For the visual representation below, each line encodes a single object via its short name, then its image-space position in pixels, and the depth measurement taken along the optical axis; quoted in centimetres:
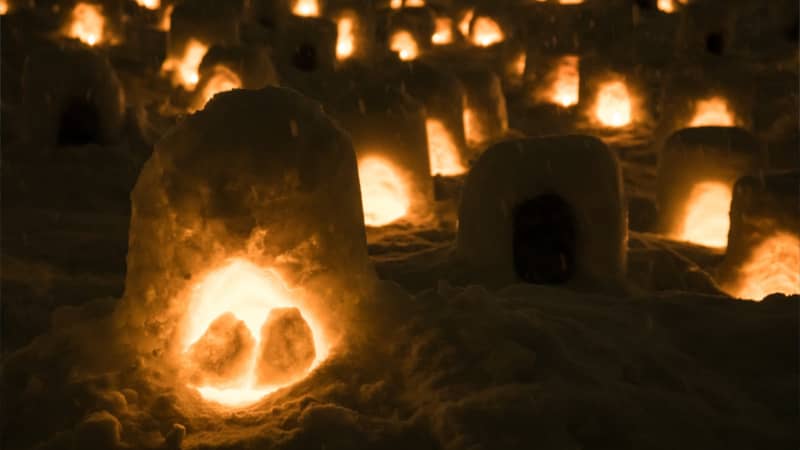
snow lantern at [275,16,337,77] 1883
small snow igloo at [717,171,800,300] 777
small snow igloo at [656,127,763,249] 1017
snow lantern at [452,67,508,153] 1534
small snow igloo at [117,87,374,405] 391
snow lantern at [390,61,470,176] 1323
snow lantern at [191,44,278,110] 1451
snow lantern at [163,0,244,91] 1734
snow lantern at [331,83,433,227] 1053
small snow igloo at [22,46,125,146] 1095
